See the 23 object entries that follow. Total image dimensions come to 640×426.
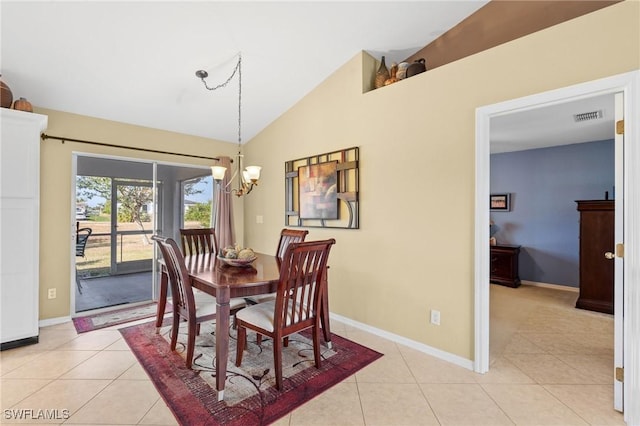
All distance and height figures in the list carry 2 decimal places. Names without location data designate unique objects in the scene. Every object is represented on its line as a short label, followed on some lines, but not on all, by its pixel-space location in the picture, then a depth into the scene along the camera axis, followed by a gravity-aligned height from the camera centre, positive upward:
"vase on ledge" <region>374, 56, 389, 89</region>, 3.09 +1.48
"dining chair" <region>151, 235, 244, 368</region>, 2.23 -0.73
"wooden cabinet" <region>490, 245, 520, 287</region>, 4.92 -0.89
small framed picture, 5.36 +0.22
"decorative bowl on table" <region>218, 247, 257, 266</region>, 2.57 -0.41
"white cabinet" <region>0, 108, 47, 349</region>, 2.61 -0.13
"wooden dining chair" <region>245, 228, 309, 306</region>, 3.10 -0.29
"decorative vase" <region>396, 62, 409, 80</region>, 2.94 +1.45
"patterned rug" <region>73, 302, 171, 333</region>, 3.17 -1.25
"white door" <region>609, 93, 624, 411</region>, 1.80 -0.17
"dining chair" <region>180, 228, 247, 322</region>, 3.41 -0.36
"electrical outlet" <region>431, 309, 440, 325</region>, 2.58 -0.93
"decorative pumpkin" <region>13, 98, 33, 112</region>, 2.73 +1.01
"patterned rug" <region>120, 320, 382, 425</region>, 1.85 -1.26
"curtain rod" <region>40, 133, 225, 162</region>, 3.21 +0.85
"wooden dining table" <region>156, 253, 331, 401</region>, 1.95 -0.51
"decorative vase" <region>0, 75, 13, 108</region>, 2.61 +1.05
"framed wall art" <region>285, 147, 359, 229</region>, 3.29 +0.28
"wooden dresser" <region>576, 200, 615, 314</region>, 3.70 -0.54
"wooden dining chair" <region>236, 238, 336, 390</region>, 2.07 -0.75
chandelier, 2.55 +0.40
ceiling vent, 3.32 +1.16
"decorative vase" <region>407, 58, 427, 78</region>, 2.87 +1.44
